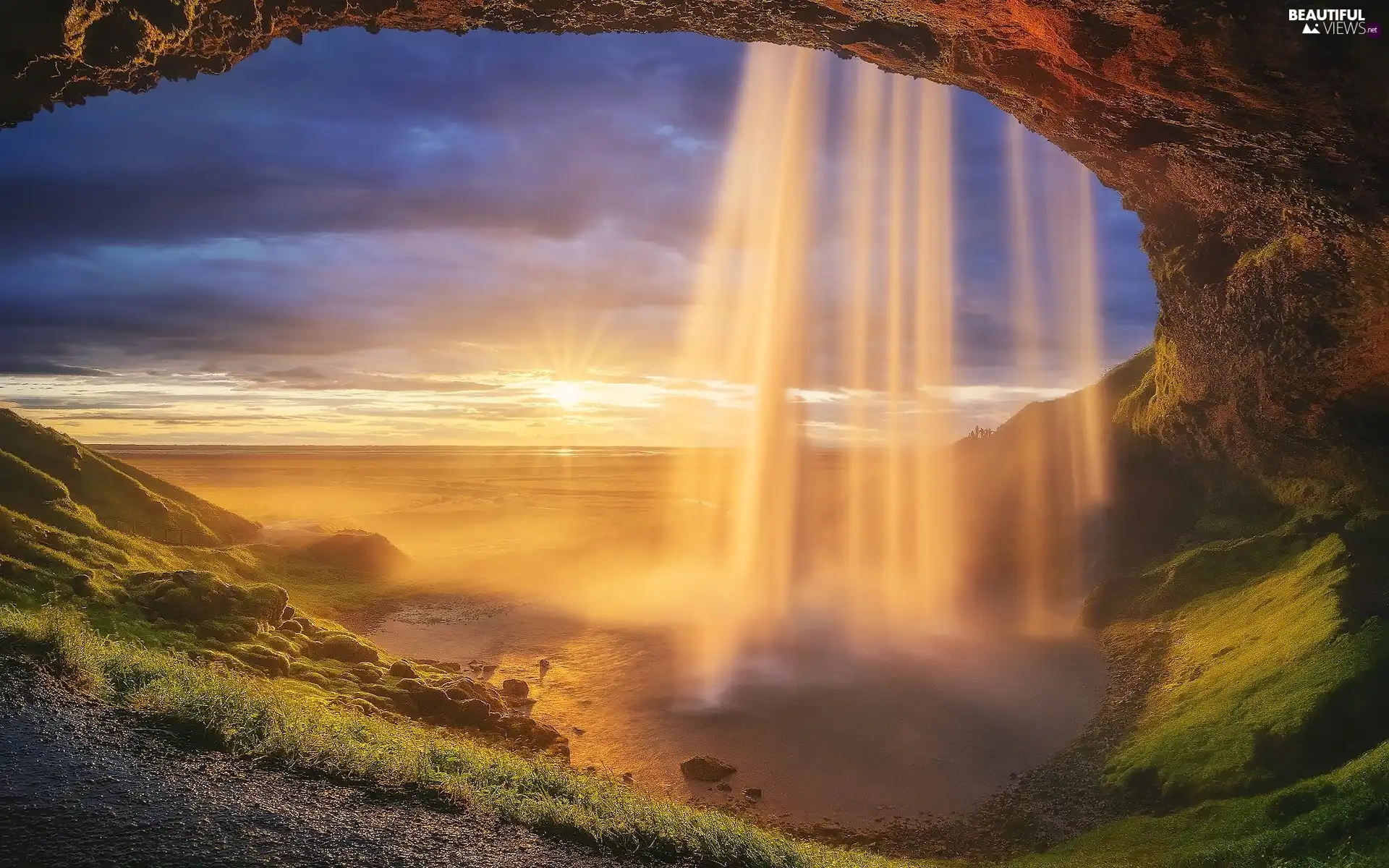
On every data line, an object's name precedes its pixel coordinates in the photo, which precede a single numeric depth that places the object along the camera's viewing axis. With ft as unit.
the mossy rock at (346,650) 91.66
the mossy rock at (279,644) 86.99
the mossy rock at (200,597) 84.64
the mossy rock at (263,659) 79.36
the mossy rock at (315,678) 80.28
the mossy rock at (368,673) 85.60
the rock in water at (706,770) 78.48
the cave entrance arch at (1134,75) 38.96
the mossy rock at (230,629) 83.35
